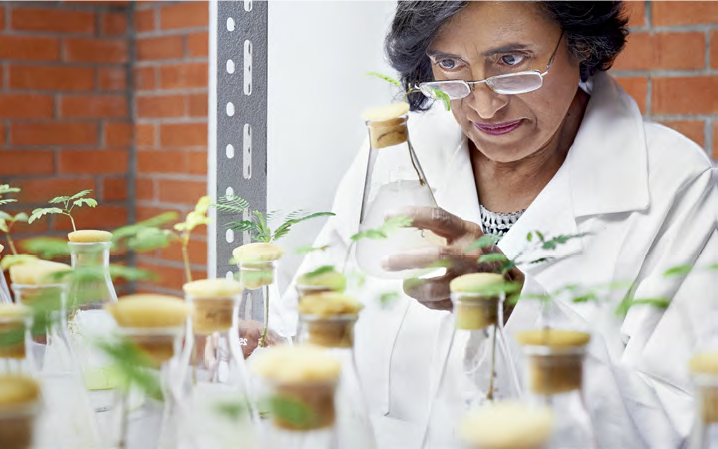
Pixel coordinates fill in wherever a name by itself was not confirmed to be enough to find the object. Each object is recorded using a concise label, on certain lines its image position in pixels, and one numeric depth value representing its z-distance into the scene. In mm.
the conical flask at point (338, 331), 541
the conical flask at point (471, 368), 563
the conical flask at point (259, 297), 714
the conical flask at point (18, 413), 410
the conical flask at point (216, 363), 493
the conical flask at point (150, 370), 485
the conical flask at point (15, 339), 531
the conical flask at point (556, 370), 481
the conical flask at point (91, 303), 716
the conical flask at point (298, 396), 426
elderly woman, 1230
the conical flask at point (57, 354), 540
